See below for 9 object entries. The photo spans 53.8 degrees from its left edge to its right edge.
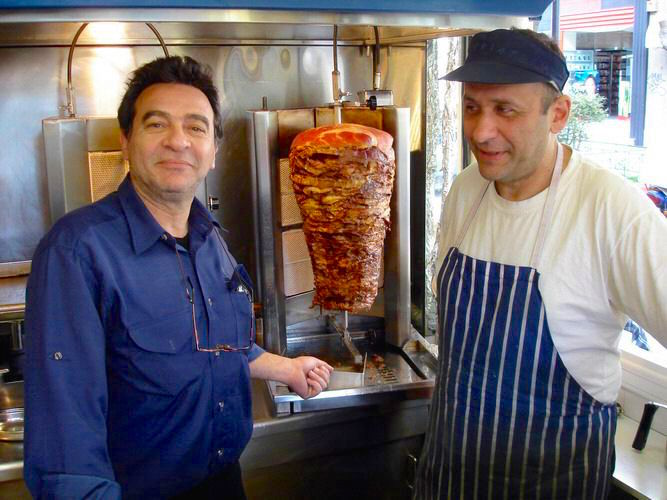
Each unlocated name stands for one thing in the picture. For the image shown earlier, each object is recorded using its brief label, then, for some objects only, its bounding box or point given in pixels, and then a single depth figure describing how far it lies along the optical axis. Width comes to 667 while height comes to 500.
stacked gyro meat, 2.02
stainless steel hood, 1.31
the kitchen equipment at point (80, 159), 1.94
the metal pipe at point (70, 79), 2.04
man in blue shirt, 1.29
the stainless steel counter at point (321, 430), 2.13
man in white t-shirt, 1.48
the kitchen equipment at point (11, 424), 2.00
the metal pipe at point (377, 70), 2.28
